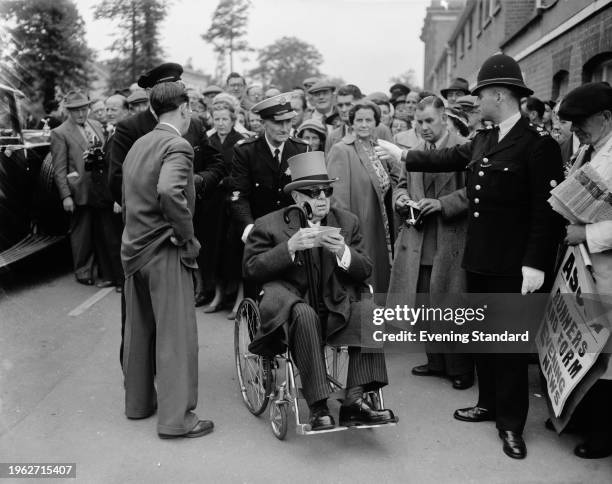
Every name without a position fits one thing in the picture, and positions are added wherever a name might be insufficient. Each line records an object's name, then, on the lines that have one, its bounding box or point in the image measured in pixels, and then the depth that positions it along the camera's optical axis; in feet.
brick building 29.45
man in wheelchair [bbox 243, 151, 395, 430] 12.67
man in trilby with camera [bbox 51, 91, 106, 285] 26.07
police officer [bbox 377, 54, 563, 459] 12.76
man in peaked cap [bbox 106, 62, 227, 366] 15.14
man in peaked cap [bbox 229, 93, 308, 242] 18.20
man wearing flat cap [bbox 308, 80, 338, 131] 29.19
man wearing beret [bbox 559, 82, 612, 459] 12.08
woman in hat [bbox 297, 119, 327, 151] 23.88
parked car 23.67
